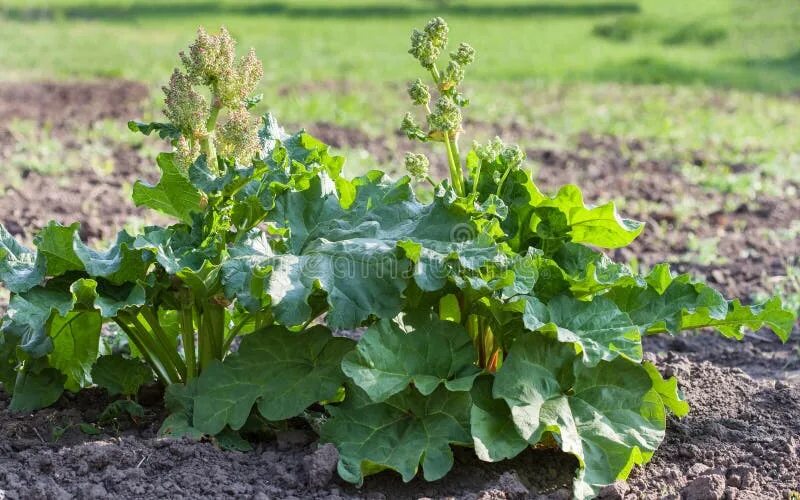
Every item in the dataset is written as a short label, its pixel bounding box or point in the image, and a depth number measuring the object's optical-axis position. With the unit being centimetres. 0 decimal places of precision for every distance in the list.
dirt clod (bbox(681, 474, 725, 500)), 306
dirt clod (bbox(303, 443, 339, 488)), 303
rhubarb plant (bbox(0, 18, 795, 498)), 299
